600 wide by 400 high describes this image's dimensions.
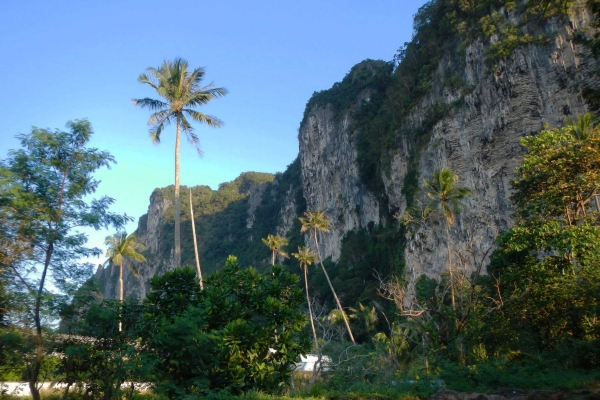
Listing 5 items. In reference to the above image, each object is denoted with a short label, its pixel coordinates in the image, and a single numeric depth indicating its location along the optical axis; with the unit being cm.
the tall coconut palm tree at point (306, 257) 4131
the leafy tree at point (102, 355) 944
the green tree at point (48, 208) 981
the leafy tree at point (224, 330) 977
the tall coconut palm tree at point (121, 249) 3469
